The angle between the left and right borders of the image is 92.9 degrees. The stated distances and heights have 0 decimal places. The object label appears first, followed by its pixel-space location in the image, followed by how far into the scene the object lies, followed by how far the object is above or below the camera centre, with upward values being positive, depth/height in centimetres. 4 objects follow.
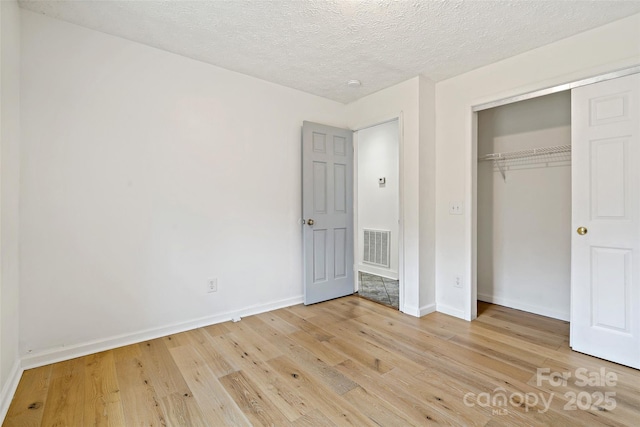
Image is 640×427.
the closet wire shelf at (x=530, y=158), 297 +57
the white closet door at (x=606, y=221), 212 -7
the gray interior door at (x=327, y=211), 347 +2
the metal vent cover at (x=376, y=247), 486 -58
